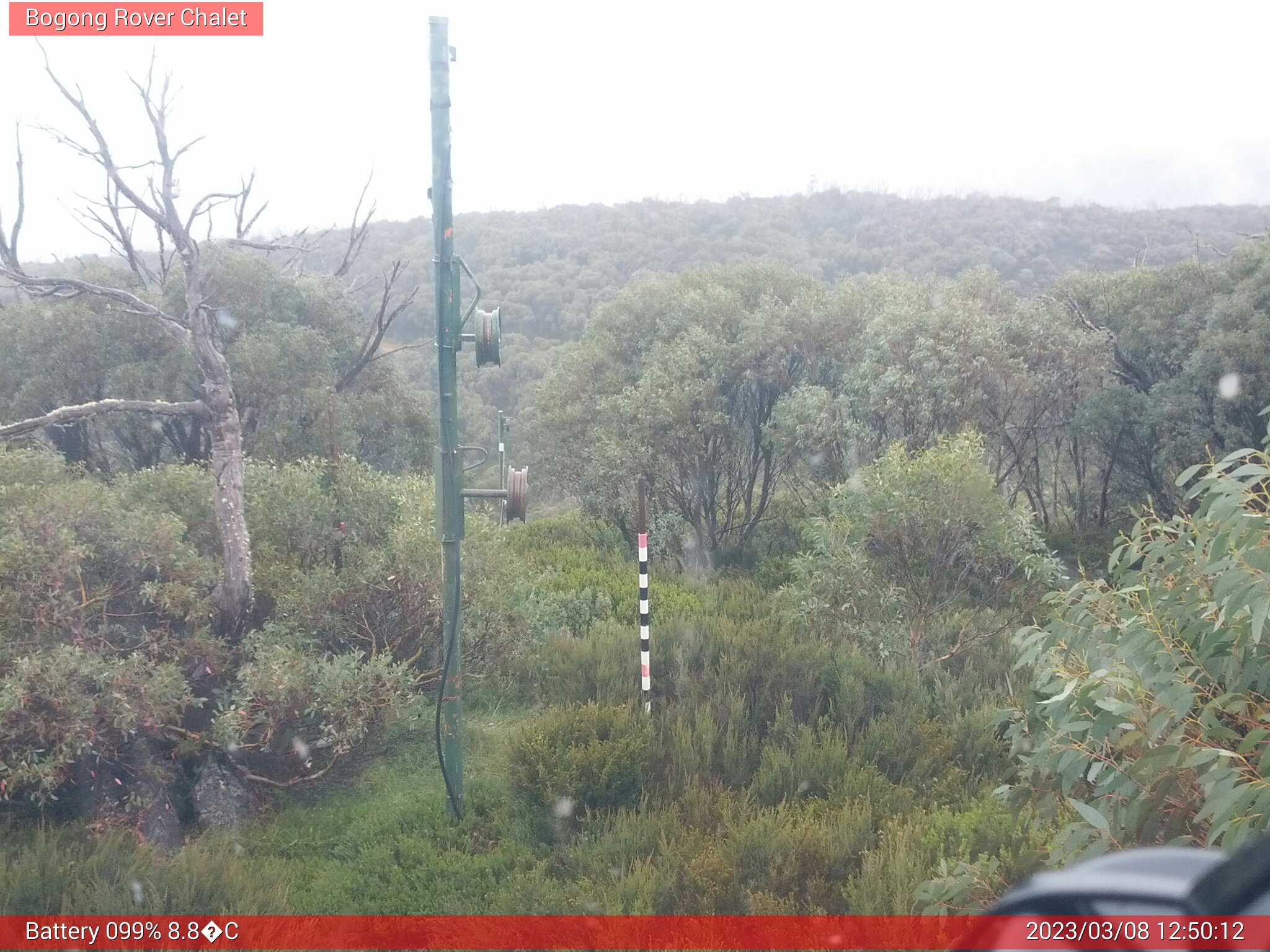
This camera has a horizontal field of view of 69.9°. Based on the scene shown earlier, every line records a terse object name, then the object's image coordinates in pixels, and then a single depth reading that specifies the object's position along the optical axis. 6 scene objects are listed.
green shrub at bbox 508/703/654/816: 6.10
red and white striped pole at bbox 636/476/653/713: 7.47
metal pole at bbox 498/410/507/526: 9.59
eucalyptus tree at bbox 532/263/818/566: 16.19
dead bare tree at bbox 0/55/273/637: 6.88
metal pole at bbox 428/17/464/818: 5.80
